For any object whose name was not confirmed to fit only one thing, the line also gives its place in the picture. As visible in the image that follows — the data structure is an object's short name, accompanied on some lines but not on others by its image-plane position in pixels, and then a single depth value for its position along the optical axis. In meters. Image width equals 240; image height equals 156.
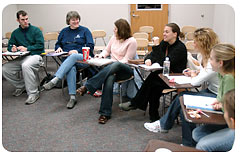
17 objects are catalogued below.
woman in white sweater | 2.02
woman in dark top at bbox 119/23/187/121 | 2.68
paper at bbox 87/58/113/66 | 2.91
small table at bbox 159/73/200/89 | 2.02
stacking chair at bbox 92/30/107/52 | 6.29
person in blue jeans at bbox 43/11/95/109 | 3.29
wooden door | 6.89
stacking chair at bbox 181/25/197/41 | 6.57
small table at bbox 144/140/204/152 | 1.14
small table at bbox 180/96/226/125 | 1.41
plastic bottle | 2.58
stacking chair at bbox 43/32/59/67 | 5.91
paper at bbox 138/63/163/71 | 2.54
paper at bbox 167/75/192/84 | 2.17
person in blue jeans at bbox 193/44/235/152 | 1.46
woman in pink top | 2.80
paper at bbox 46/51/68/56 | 3.38
